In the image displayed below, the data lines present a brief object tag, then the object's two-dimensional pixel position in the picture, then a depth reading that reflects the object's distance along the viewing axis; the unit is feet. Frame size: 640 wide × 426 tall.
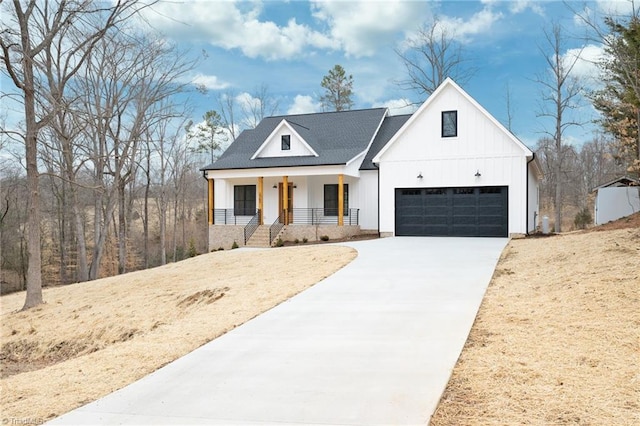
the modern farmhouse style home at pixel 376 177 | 67.31
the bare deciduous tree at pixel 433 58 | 106.83
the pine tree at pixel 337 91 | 140.36
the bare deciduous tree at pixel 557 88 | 93.15
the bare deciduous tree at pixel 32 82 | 45.65
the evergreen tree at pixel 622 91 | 40.70
